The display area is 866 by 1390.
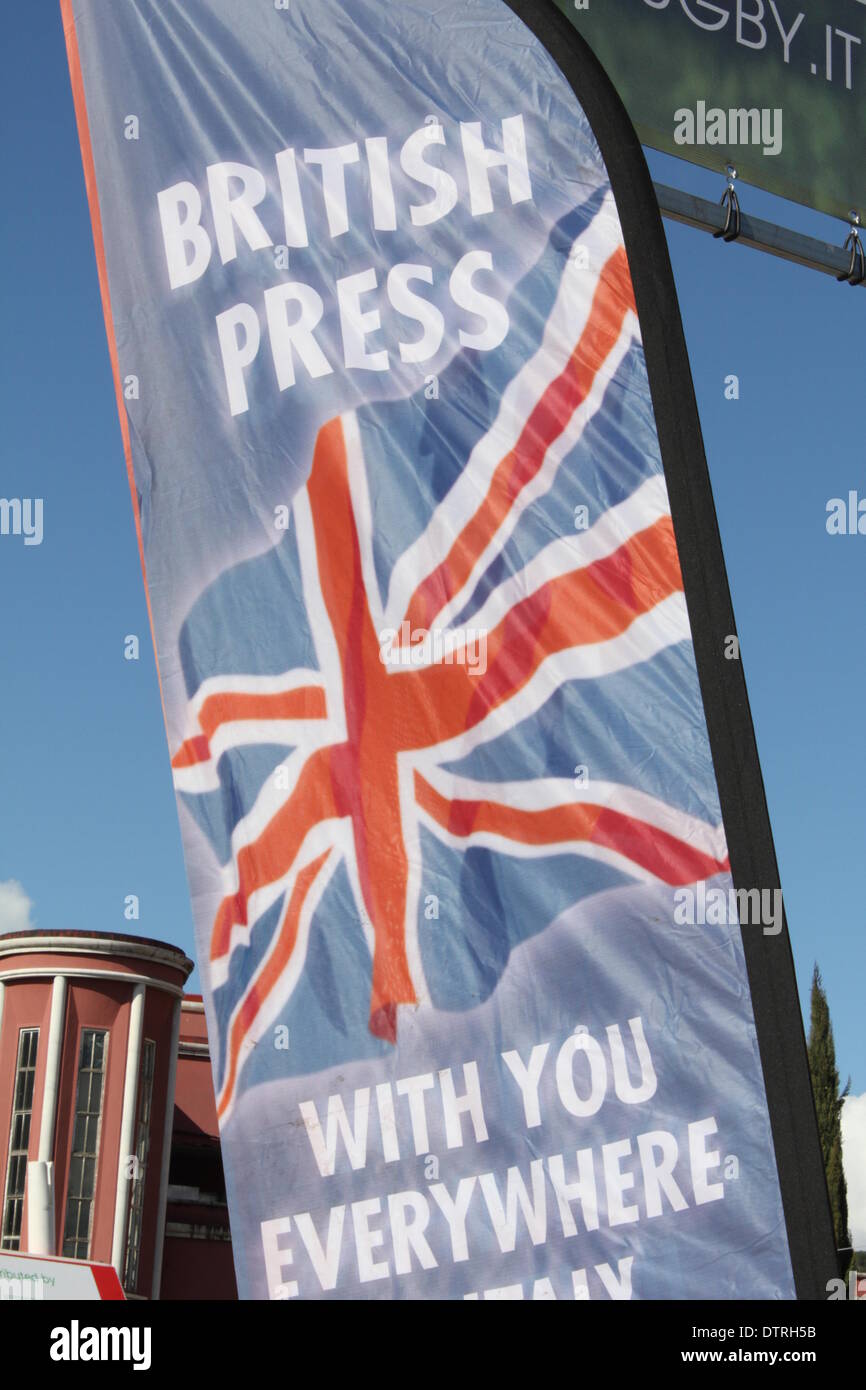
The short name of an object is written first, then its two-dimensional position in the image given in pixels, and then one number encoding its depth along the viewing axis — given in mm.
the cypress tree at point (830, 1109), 31109
